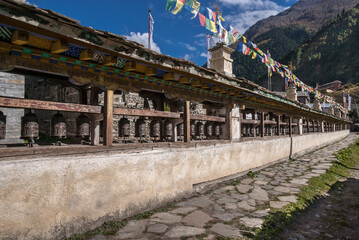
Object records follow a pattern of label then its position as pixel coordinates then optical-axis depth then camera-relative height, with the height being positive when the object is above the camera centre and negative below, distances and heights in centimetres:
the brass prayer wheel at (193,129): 609 -1
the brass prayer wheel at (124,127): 435 +4
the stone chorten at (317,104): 1965 +216
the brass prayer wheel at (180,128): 560 +2
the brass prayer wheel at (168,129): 512 +0
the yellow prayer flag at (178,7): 543 +304
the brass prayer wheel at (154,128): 493 +2
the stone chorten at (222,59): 722 +233
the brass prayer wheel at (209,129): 642 -1
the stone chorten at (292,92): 1420 +234
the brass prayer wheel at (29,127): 320 +4
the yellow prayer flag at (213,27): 678 +316
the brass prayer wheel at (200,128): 610 +2
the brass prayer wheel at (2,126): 299 +6
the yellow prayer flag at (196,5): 590 +334
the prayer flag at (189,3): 568 +329
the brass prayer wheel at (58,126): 355 +6
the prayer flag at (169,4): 514 +295
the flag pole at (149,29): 1647 +756
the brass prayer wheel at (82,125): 386 +8
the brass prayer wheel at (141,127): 463 +4
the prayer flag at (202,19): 647 +324
